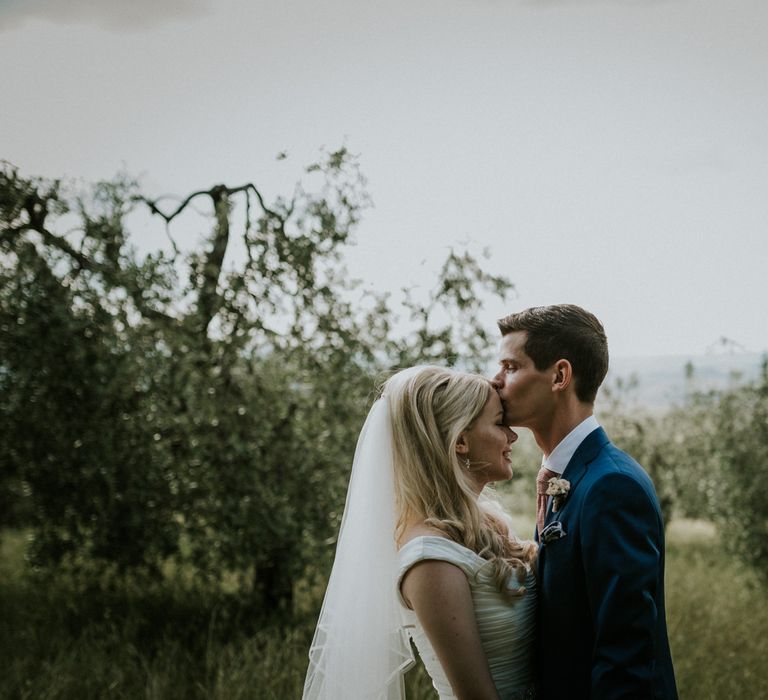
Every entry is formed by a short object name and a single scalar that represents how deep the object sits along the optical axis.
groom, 2.31
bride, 2.52
